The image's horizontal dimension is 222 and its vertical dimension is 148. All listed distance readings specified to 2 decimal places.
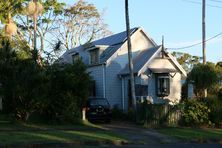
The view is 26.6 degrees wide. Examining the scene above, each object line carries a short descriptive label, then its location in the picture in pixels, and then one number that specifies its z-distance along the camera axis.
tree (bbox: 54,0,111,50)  61.47
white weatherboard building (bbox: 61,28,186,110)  36.38
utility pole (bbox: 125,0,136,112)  30.62
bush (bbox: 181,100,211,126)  29.16
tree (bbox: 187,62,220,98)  32.47
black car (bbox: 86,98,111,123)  30.33
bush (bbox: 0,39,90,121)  27.20
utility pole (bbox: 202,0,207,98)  34.38
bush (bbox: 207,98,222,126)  29.48
